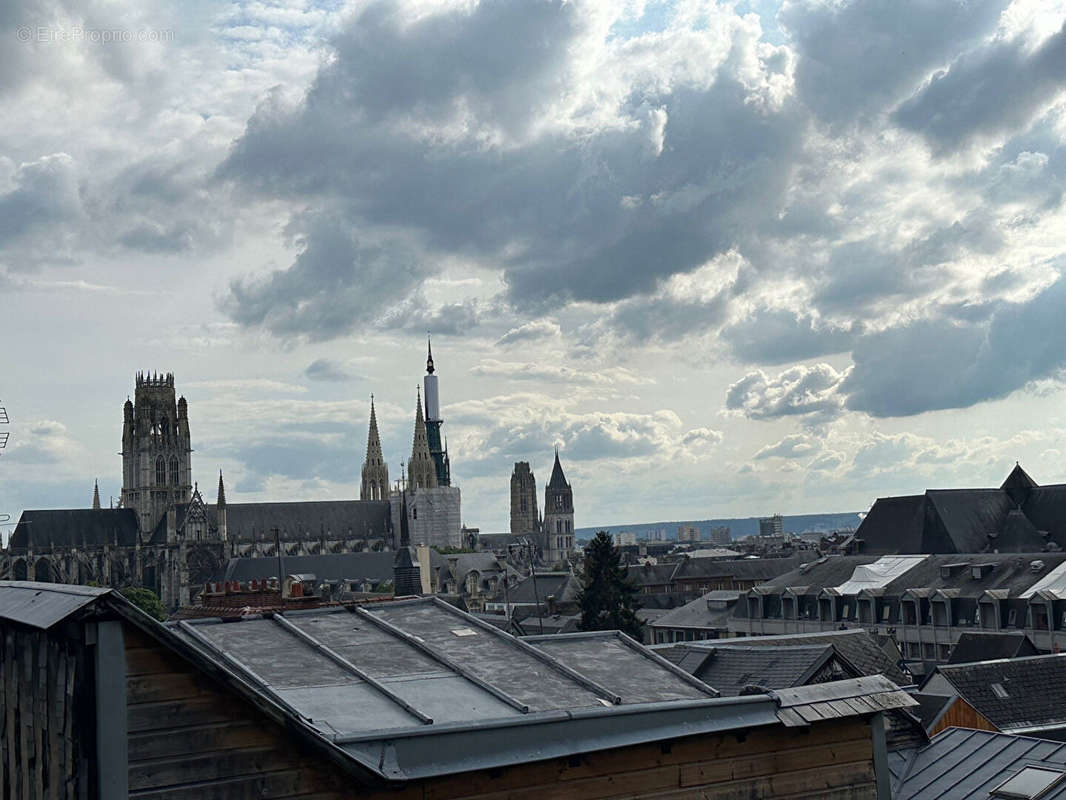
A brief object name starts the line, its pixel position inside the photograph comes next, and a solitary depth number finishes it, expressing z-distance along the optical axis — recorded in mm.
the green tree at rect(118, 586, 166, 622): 110550
